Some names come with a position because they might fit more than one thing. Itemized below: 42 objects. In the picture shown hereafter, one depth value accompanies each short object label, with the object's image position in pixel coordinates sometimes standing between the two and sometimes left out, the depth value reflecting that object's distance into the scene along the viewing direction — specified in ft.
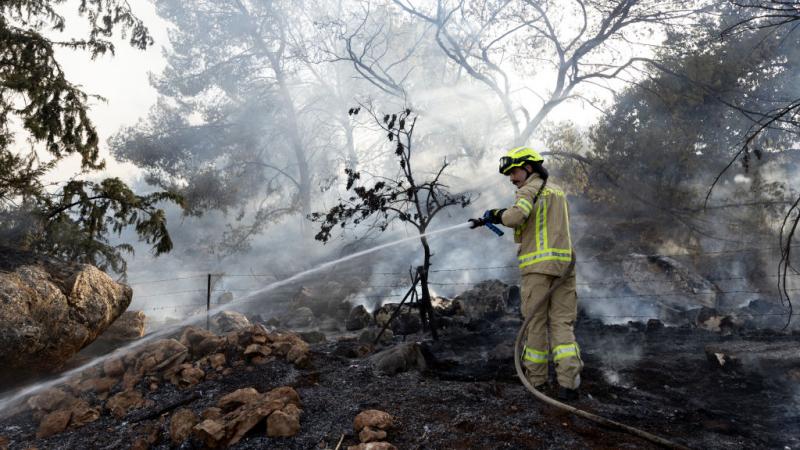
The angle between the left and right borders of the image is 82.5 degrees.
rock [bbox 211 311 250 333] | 25.59
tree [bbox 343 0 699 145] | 40.93
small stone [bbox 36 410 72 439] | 12.53
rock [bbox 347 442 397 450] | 9.35
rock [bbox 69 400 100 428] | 12.98
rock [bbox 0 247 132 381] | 14.74
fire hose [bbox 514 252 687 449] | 9.59
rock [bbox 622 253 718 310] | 29.68
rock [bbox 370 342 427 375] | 15.03
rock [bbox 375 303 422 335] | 23.27
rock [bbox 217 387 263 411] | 11.98
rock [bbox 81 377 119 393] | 14.94
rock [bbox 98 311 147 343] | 21.66
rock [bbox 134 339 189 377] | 15.56
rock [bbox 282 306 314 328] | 33.27
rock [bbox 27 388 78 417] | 14.02
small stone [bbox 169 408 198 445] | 10.87
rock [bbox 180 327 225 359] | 16.57
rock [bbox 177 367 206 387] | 14.75
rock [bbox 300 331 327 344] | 22.24
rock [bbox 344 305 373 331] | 28.02
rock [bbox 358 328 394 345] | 21.15
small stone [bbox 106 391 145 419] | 13.50
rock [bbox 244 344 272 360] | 16.21
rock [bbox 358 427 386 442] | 10.03
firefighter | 12.84
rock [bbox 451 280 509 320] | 27.84
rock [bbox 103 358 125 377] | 15.81
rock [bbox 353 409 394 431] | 10.49
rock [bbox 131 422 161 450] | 10.78
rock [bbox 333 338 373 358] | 17.66
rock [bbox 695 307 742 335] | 21.95
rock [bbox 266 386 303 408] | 12.00
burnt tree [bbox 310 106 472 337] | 20.06
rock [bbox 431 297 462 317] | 27.28
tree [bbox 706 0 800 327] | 37.60
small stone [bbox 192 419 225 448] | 10.31
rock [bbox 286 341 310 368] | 15.78
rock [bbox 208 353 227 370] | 15.66
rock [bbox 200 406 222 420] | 11.35
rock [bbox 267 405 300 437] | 10.65
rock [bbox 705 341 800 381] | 14.52
